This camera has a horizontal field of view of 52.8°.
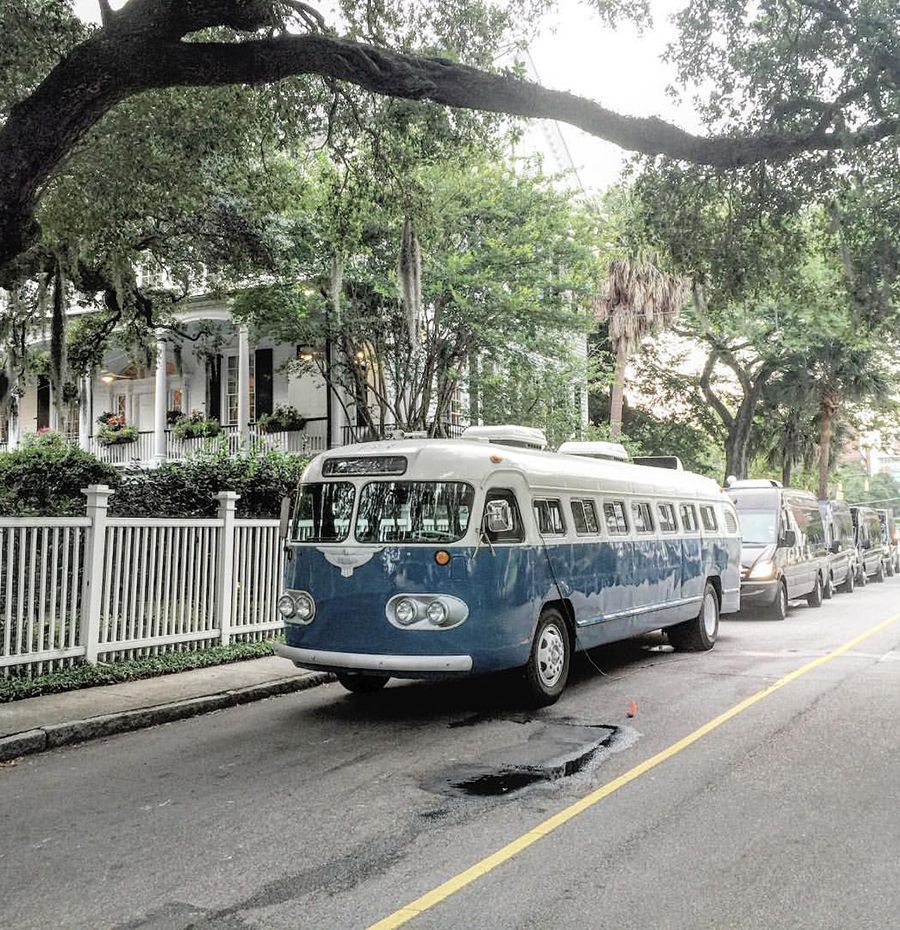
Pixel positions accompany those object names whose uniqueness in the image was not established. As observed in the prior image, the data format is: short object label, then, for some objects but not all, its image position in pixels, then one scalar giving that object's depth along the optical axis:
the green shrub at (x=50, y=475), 14.12
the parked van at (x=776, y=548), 18.14
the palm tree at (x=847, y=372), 30.78
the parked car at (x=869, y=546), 29.95
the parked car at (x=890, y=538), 36.20
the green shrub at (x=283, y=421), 23.14
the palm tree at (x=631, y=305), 27.66
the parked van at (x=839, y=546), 24.16
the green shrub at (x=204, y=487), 13.76
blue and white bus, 8.01
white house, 22.30
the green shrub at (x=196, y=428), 23.73
